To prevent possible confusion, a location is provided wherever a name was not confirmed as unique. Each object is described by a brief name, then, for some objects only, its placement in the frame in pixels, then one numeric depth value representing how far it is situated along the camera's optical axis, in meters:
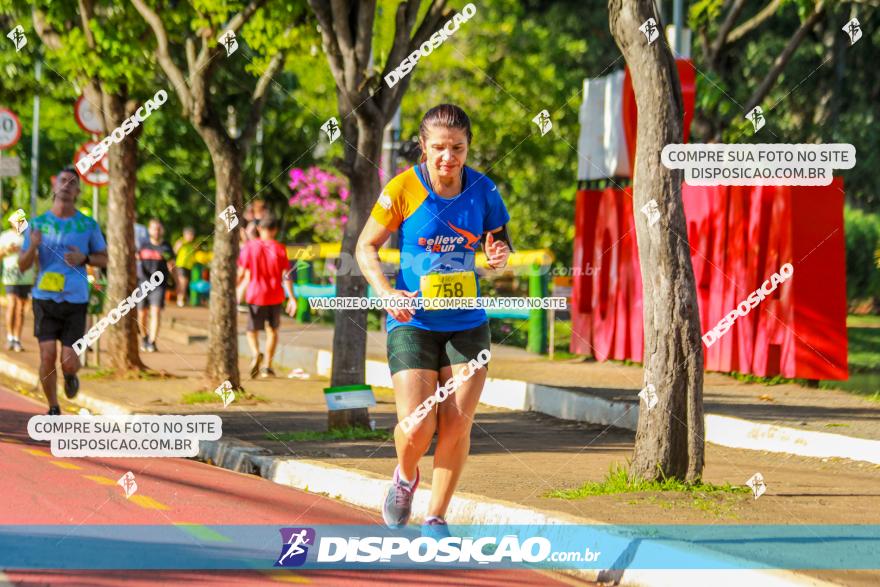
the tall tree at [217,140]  17.28
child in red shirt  19.42
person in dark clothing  23.09
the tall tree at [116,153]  18.53
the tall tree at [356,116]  13.40
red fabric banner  16.91
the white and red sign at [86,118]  19.75
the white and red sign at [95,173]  19.94
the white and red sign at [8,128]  24.41
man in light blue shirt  13.81
